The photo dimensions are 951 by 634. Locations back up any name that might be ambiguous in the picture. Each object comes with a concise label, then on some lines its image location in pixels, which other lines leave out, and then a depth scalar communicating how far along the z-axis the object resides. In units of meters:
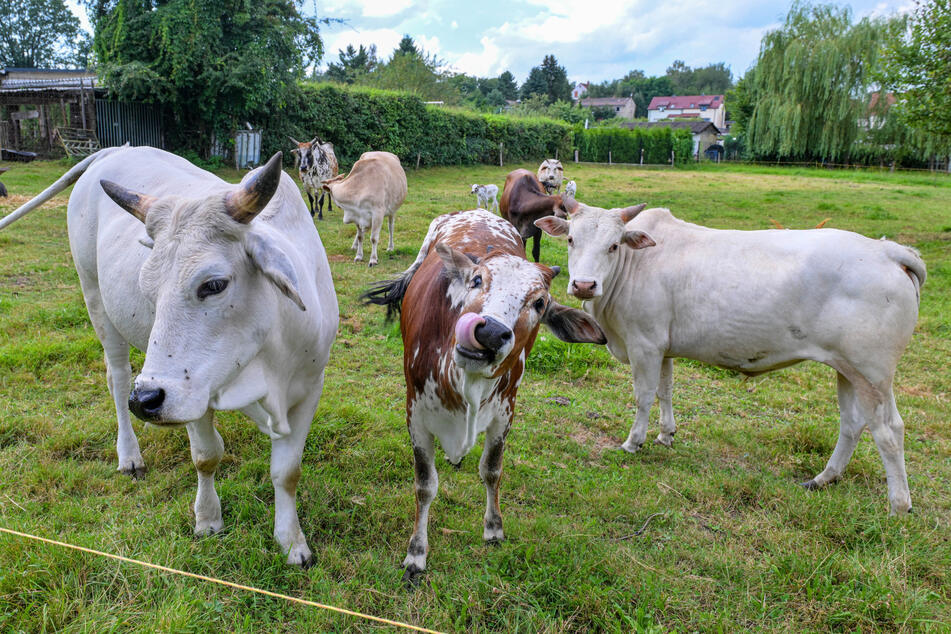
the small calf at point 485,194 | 14.57
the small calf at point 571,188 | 15.66
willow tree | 29.19
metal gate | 19.44
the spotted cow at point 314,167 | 13.98
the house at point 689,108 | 100.53
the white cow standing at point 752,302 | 3.53
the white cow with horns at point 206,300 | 2.03
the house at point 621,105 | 110.38
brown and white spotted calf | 2.21
